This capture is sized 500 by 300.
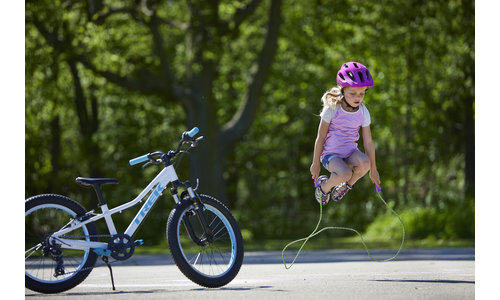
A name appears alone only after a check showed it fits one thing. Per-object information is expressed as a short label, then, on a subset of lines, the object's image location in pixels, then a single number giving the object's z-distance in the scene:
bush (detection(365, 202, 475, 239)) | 33.66
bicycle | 13.50
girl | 15.21
